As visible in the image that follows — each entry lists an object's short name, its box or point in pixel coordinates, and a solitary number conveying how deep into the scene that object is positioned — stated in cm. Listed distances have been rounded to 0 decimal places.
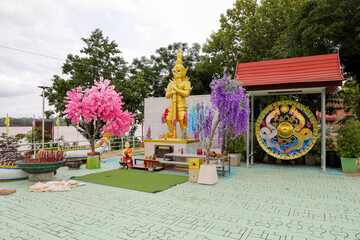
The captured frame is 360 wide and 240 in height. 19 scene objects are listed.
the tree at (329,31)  1282
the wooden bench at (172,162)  905
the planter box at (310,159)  1100
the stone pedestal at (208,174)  746
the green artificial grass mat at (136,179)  719
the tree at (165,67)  2470
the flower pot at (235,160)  1111
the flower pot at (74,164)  1000
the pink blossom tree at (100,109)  1006
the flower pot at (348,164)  927
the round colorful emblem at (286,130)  1006
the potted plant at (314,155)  1074
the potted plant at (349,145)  916
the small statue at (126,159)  1024
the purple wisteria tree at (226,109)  725
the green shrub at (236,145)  1143
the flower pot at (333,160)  1028
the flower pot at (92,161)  1030
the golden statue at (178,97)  1183
